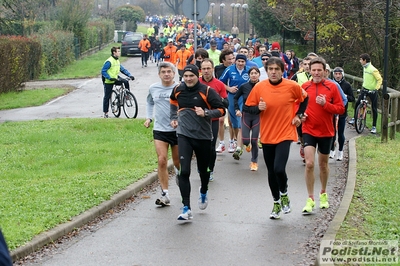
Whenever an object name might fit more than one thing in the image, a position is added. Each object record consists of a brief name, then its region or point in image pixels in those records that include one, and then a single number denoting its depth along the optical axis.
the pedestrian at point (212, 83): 10.87
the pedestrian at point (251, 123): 12.16
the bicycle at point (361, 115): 17.70
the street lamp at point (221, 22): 90.78
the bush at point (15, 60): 26.42
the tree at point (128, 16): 94.50
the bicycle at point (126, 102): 19.34
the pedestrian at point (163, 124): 9.44
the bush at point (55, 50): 36.59
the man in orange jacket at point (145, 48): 40.91
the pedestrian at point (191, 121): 8.61
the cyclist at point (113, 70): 18.77
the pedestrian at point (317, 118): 8.95
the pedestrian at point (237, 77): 13.24
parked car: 51.62
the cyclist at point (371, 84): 17.56
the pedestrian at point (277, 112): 8.48
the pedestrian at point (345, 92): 13.34
